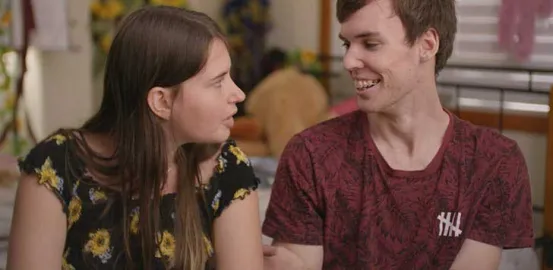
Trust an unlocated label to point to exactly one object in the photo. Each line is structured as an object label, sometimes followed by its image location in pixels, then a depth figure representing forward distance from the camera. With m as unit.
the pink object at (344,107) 3.14
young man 1.58
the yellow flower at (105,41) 3.73
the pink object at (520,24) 2.84
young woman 1.31
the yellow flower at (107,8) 3.67
